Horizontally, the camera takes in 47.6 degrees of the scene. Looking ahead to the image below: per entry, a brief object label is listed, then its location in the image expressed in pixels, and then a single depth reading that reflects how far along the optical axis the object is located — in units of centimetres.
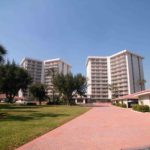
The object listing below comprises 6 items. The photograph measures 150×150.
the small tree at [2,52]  2629
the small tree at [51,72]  7390
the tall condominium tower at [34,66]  13923
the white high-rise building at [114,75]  11850
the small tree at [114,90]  11739
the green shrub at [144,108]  2846
